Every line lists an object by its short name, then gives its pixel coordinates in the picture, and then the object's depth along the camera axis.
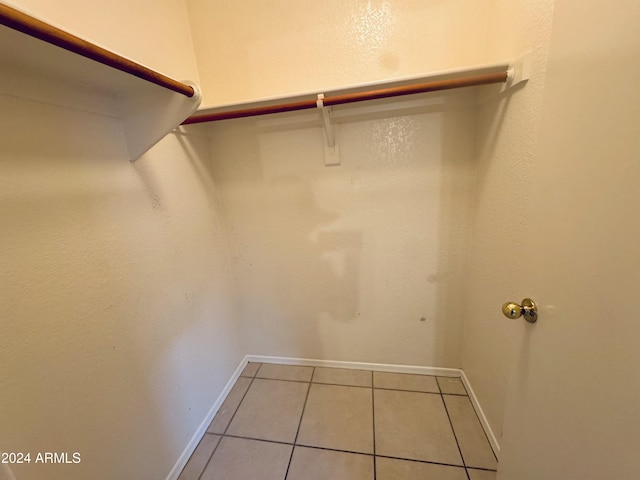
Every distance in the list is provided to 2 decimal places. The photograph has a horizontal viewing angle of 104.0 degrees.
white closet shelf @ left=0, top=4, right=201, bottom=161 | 0.50
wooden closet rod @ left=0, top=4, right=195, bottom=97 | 0.42
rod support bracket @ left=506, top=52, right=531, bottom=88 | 0.82
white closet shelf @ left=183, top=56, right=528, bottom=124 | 0.92
